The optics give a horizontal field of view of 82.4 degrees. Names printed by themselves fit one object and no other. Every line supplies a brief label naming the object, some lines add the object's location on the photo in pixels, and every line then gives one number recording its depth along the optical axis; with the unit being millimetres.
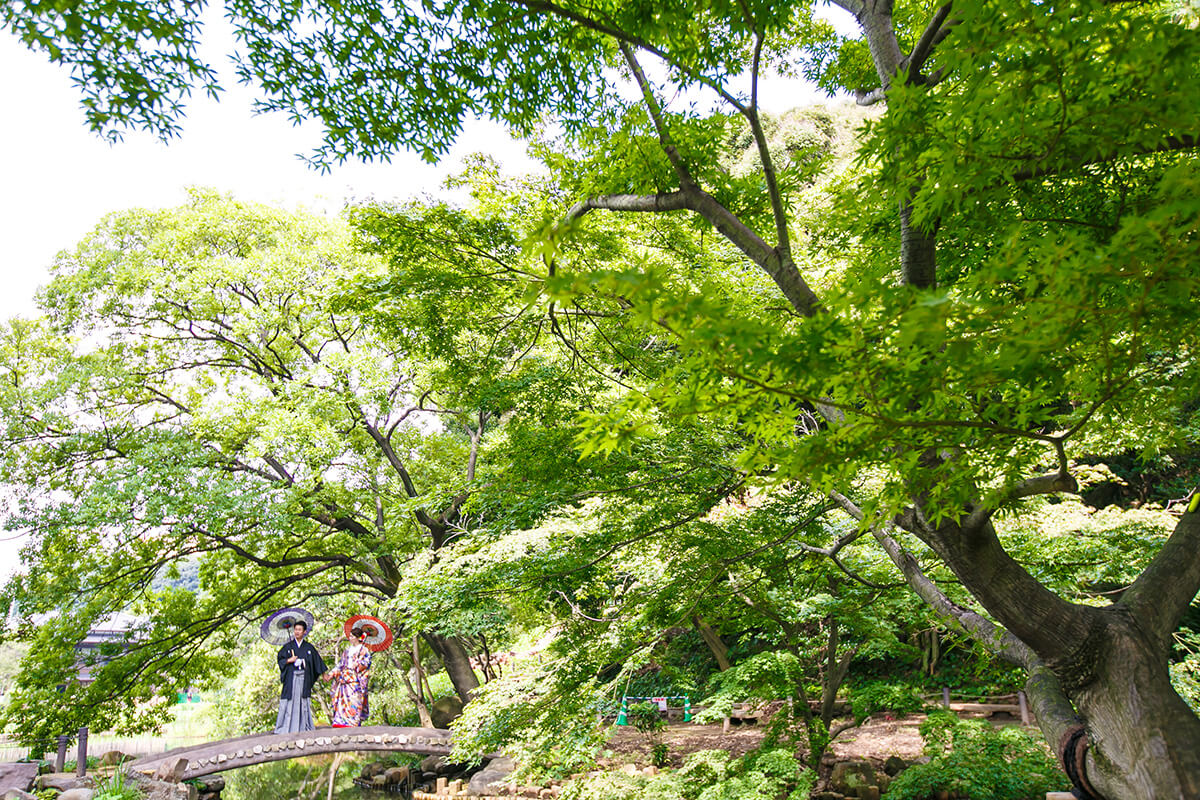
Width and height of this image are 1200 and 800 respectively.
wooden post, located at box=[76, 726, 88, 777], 8109
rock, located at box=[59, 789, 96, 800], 6820
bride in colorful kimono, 9258
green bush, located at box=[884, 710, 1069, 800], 5383
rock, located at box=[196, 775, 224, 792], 9883
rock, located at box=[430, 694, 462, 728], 11508
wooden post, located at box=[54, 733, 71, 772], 8508
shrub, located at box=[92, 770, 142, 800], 6781
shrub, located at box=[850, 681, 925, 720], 5938
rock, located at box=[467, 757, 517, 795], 8485
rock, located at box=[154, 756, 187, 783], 8312
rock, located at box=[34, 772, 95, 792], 7539
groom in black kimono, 9016
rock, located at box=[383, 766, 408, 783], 11656
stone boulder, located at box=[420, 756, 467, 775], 10774
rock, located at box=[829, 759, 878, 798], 6719
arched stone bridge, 8680
